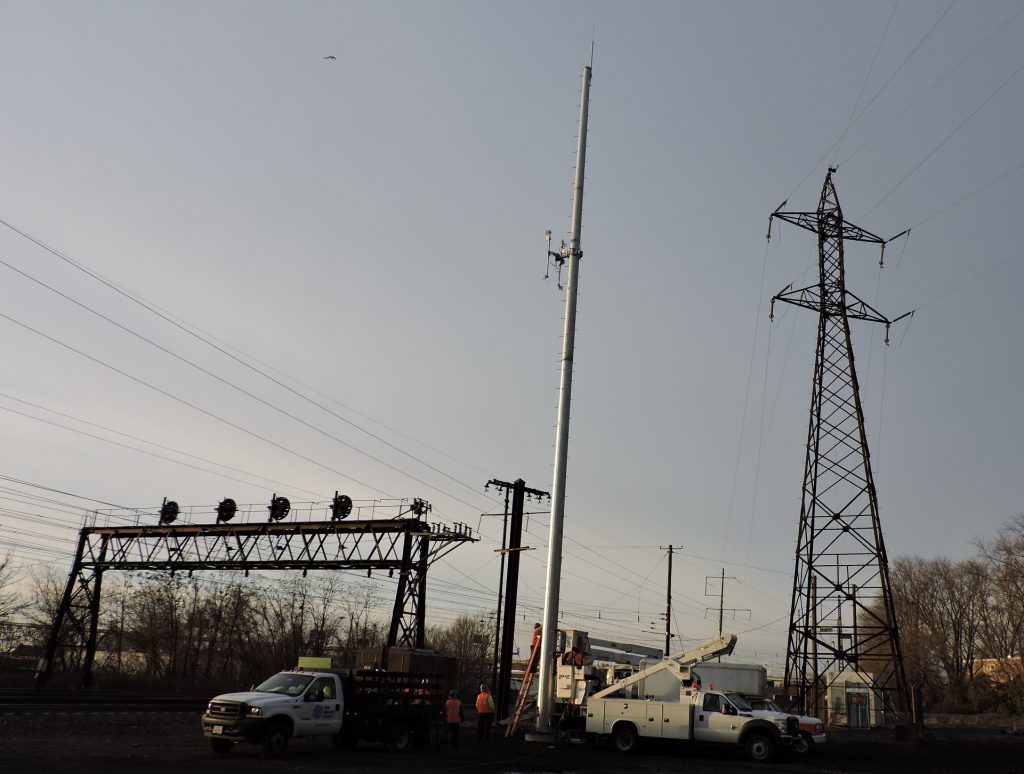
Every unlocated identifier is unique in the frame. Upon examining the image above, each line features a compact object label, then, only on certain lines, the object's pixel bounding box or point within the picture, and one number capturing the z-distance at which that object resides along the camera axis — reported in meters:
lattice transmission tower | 34.72
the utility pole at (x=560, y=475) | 26.28
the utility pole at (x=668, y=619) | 67.25
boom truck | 24.61
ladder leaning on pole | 28.88
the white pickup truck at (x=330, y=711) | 19.53
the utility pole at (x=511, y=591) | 32.81
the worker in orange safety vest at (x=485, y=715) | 26.23
